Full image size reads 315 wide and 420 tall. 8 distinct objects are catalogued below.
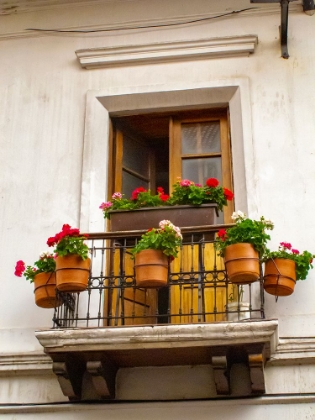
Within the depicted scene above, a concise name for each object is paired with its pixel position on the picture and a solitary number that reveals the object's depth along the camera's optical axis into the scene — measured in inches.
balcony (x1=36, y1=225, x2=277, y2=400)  242.4
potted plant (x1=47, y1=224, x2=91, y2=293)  253.9
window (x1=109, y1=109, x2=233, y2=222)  310.5
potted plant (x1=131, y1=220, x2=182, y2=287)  248.8
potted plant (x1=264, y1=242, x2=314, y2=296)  257.0
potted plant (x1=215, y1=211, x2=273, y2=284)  249.0
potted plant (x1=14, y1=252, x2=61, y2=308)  265.9
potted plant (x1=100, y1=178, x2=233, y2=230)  271.3
